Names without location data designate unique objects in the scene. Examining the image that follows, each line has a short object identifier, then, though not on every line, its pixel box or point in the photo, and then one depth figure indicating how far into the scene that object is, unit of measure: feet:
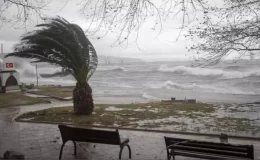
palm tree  38.24
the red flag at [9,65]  86.22
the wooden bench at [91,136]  17.34
